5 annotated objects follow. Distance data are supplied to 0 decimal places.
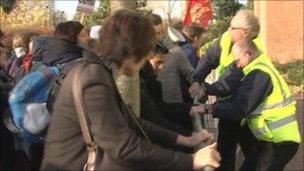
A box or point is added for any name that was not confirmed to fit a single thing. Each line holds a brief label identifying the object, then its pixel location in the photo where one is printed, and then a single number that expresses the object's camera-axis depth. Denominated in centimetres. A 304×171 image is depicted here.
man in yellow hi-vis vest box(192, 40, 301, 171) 307
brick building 1800
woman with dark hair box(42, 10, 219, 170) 184
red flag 738
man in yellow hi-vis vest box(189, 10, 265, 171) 337
